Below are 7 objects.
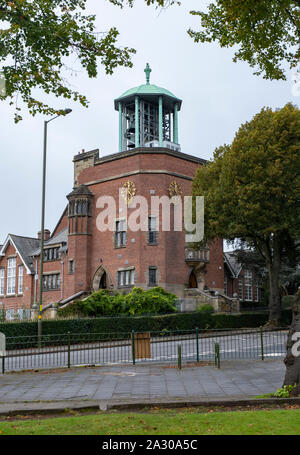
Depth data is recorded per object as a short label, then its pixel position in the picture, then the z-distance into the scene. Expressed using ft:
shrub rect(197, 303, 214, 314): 130.62
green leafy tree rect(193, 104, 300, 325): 105.60
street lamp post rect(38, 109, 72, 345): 94.38
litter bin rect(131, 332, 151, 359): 61.67
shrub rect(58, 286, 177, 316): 118.42
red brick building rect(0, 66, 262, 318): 136.87
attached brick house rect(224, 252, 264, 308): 174.47
